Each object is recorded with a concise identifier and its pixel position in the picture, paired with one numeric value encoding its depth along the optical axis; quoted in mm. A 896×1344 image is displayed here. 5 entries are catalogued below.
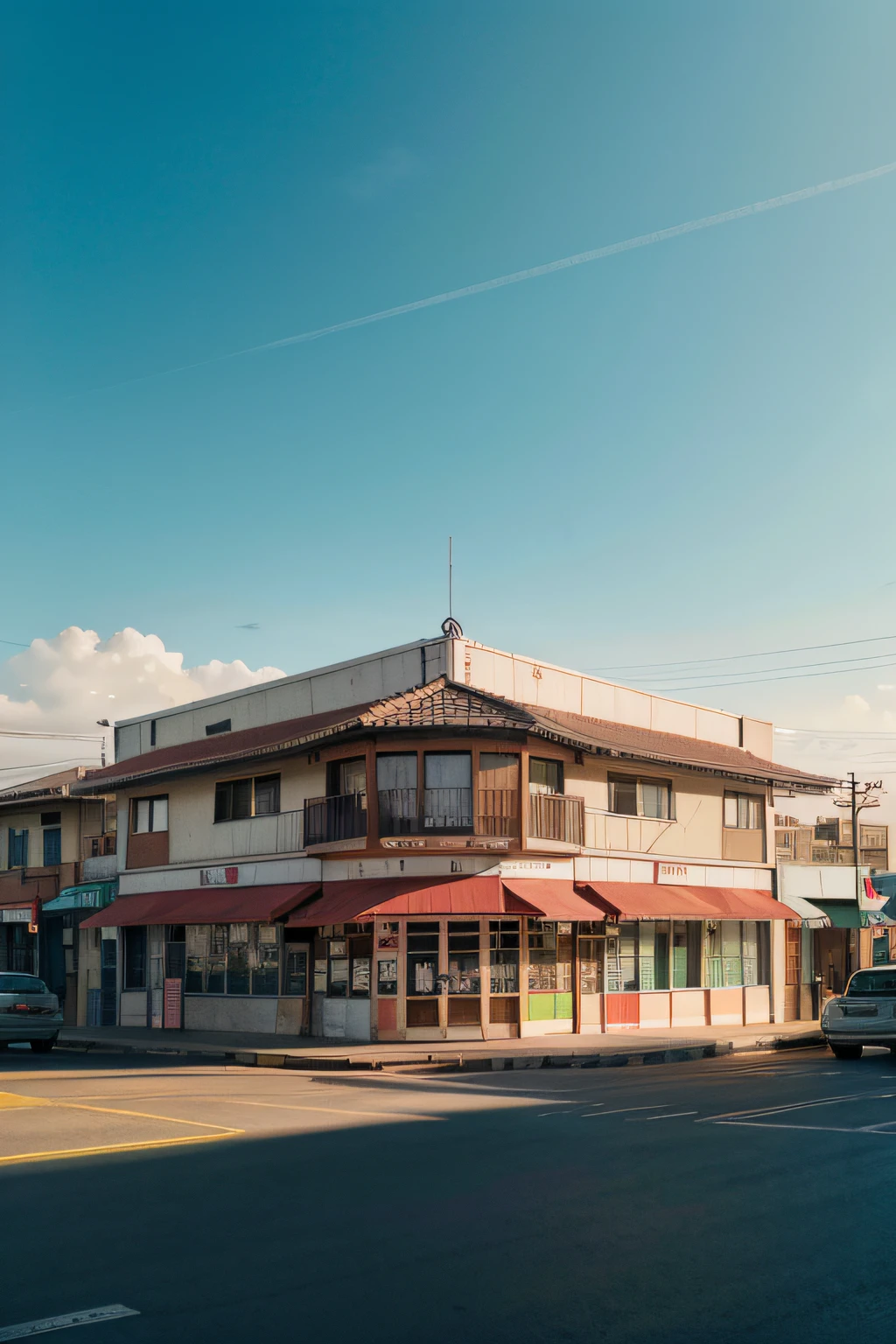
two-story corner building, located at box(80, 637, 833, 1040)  26844
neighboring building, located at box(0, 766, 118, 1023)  39375
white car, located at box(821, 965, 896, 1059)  23719
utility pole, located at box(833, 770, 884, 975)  55500
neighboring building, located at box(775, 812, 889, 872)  61875
